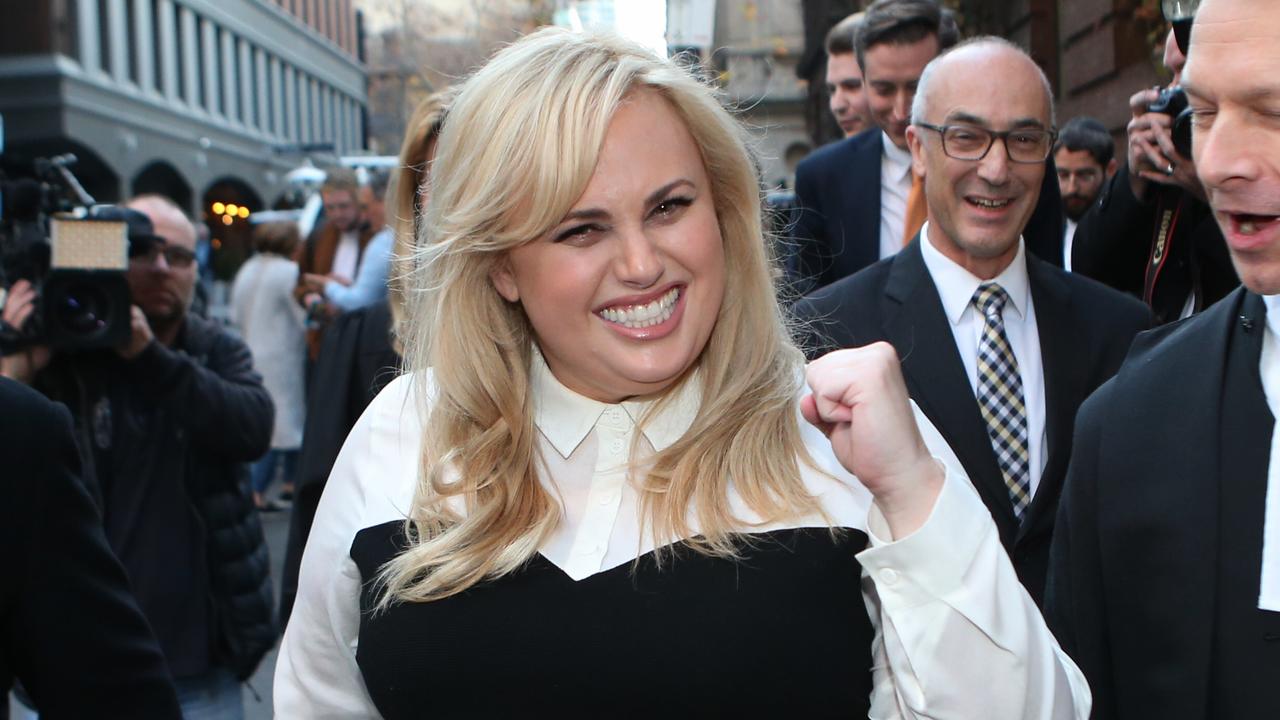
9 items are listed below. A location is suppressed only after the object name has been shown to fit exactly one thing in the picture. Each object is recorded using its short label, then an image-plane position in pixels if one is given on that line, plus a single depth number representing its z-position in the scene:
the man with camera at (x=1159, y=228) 3.40
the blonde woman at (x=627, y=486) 1.91
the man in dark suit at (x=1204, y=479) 1.98
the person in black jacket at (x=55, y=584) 2.25
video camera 3.96
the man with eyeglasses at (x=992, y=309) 3.30
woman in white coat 10.52
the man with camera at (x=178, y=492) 4.13
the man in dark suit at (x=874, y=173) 4.64
